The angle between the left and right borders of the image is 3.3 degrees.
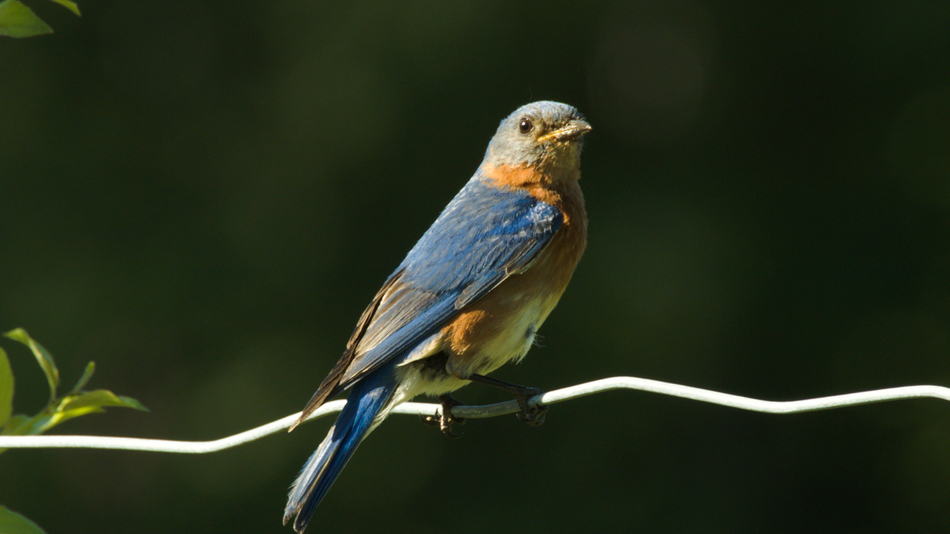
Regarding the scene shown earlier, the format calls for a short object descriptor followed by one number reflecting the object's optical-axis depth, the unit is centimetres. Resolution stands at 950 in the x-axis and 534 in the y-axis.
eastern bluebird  447
